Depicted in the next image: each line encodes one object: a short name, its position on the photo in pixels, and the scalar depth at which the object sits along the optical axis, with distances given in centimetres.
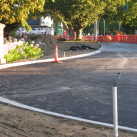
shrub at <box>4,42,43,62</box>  1917
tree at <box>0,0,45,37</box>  2027
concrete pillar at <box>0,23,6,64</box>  1761
